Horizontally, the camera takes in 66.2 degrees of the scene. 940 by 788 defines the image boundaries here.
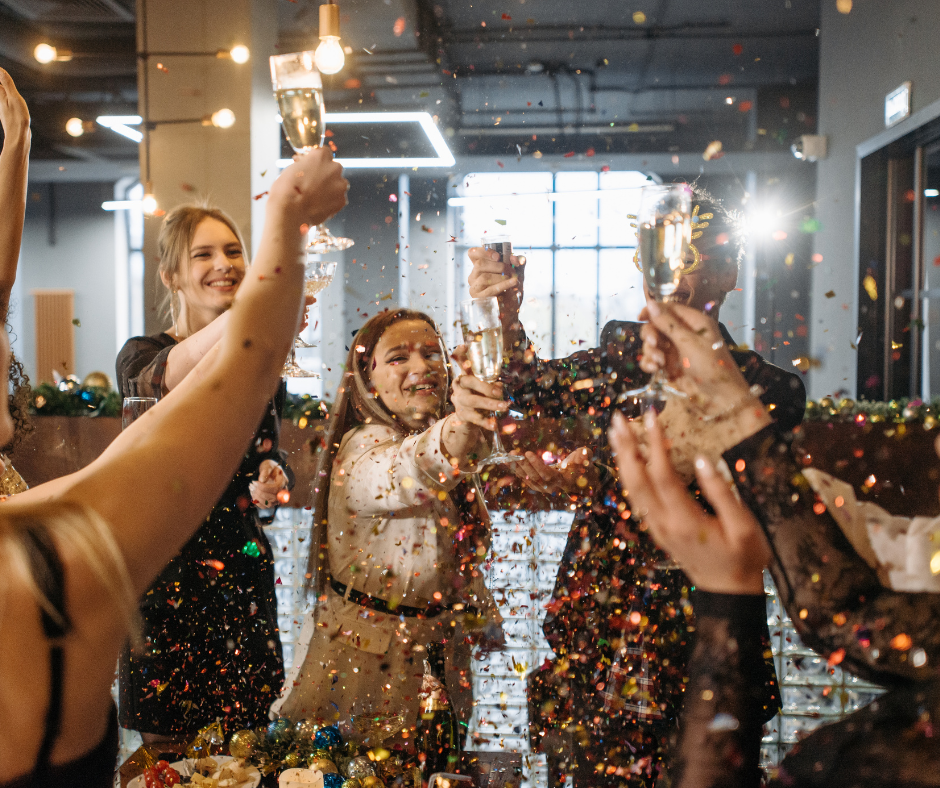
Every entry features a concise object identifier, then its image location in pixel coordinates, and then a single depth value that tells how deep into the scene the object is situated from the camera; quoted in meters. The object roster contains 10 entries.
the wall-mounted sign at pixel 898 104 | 3.01
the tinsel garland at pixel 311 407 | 2.23
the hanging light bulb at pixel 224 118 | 3.45
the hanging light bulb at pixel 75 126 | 7.12
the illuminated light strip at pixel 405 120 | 5.50
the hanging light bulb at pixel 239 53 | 3.43
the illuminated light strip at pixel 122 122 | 4.91
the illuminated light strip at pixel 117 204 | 7.81
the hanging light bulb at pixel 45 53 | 3.11
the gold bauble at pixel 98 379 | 3.59
